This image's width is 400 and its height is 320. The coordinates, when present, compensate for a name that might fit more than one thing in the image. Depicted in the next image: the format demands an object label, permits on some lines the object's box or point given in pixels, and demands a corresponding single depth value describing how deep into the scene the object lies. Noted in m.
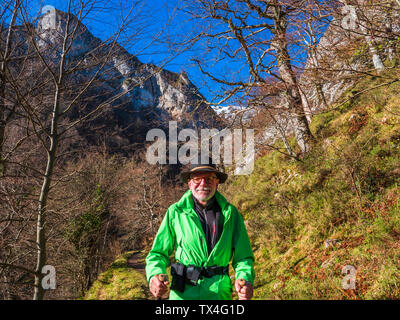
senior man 1.91
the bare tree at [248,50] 6.23
